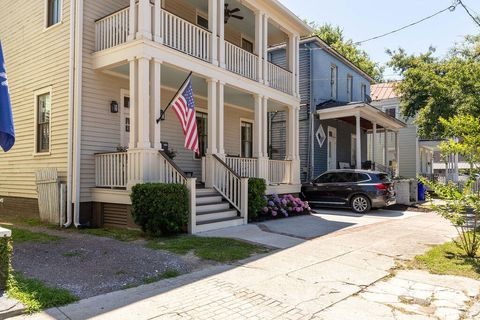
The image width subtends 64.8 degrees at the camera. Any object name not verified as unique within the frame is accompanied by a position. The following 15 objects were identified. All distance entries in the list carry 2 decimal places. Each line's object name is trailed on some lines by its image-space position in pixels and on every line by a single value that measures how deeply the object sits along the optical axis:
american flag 8.83
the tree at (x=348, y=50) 38.26
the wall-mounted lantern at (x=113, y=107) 10.45
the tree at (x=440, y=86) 14.57
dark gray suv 13.70
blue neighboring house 17.95
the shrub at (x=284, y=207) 11.49
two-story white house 9.01
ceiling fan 12.92
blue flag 4.51
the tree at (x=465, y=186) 6.67
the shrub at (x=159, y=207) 7.89
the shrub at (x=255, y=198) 10.62
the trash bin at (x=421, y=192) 18.60
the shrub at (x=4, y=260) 4.42
